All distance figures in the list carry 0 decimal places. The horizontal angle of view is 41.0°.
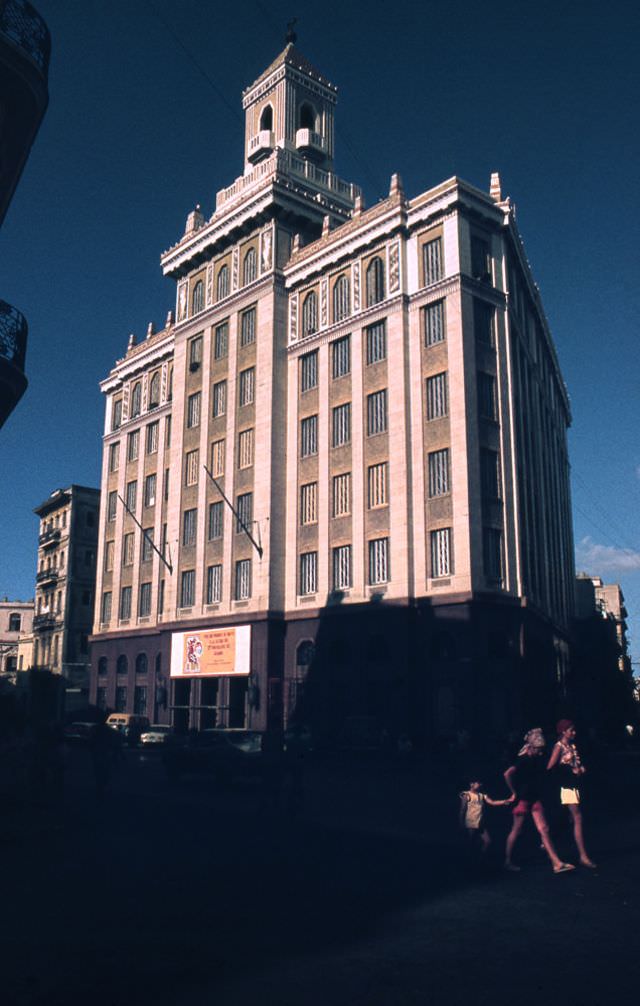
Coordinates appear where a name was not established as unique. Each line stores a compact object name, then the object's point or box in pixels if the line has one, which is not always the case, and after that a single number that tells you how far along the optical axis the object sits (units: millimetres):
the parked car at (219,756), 24219
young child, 12732
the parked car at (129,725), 45094
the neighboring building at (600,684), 48719
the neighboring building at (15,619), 104250
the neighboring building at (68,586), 70312
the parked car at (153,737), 42688
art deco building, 37906
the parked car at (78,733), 44094
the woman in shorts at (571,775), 11445
